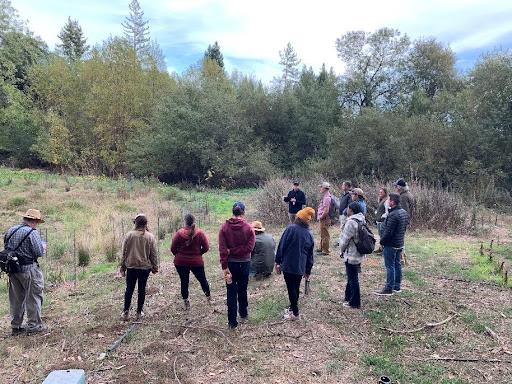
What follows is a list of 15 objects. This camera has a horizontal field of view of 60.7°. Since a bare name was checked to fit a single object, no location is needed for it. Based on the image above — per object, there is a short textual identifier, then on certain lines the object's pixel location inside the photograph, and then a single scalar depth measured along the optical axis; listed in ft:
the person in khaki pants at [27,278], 18.69
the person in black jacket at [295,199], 35.32
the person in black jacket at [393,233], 21.61
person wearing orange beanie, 18.81
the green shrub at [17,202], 51.12
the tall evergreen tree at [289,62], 137.49
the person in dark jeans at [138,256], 19.52
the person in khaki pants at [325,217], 30.72
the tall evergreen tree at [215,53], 144.66
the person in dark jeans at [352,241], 20.11
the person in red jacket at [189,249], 20.27
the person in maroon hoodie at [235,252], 18.61
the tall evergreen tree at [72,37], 153.81
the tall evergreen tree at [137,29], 146.92
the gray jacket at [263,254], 25.11
